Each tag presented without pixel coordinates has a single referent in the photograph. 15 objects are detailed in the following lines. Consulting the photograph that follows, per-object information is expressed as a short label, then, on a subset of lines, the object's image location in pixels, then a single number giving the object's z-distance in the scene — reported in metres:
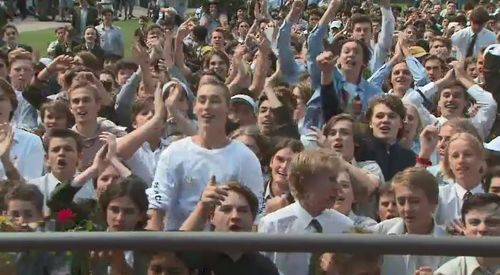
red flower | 7.73
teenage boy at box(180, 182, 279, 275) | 8.02
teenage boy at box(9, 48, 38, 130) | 15.45
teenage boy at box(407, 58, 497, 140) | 13.68
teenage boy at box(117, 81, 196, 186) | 11.36
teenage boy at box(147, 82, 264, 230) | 9.84
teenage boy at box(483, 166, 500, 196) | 9.66
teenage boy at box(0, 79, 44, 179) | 11.65
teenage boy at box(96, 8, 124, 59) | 29.17
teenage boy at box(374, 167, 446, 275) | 8.60
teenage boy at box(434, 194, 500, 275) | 5.68
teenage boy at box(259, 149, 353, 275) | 8.46
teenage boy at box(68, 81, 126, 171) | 12.13
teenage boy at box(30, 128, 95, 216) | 10.81
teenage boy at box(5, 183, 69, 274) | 5.65
